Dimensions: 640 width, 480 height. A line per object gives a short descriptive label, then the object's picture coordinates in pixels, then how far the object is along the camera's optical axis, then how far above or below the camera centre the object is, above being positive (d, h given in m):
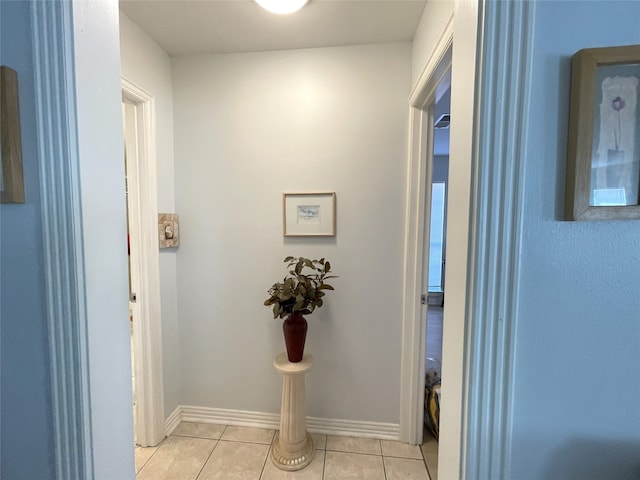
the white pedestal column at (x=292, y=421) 1.60 -1.12
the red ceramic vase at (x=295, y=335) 1.58 -0.62
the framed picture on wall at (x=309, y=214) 1.75 +0.06
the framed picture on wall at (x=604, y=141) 0.54 +0.16
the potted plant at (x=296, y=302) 1.54 -0.43
